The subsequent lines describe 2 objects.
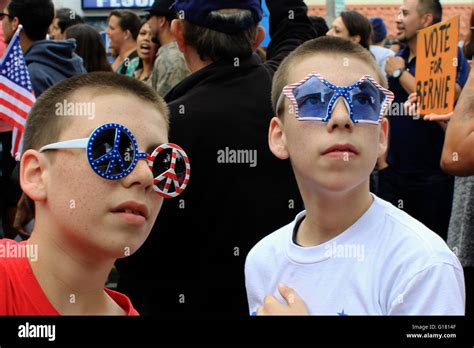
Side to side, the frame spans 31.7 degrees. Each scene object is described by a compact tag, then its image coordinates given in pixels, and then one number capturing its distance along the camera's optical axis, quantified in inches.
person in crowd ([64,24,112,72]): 246.4
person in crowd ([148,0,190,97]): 203.0
